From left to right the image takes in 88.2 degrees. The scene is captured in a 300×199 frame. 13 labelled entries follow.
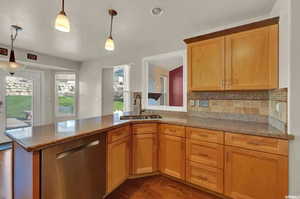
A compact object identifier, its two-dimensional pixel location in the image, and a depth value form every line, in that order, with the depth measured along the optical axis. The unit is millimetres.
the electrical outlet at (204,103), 2548
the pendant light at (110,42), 1879
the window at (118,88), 4527
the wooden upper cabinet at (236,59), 1801
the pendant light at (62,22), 1316
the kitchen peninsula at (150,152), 1253
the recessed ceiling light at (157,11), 1970
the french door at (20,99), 3857
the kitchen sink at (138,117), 2489
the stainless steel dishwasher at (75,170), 1236
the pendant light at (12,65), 2181
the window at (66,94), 4829
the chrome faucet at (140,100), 3171
